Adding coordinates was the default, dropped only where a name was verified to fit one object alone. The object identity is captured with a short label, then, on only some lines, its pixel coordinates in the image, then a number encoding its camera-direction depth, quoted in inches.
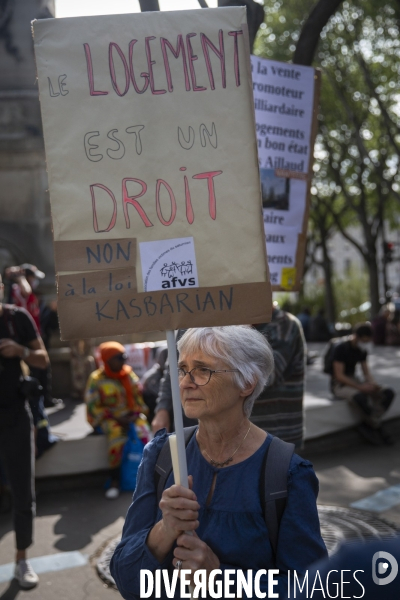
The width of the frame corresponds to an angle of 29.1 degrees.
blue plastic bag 269.9
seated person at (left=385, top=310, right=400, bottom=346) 966.4
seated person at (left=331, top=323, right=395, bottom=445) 345.4
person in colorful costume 279.7
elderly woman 84.1
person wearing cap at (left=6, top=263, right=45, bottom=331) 356.5
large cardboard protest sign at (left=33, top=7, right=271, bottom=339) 89.0
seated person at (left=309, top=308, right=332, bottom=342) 1062.4
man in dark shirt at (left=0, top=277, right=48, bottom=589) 184.5
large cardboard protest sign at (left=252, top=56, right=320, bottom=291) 185.6
